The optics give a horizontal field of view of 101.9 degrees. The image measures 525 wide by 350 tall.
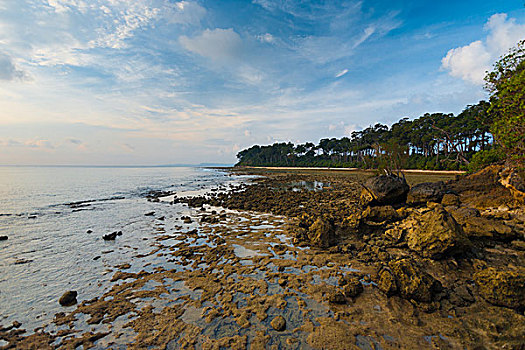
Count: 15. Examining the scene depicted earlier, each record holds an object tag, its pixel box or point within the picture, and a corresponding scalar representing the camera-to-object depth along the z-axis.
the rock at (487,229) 8.79
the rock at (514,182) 12.20
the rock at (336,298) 5.70
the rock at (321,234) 9.69
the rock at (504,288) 5.02
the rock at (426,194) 15.26
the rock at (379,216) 11.56
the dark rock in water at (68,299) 6.23
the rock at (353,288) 5.96
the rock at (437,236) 7.55
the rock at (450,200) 14.36
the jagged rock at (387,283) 5.86
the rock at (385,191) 15.47
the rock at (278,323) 4.89
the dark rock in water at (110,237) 11.98
